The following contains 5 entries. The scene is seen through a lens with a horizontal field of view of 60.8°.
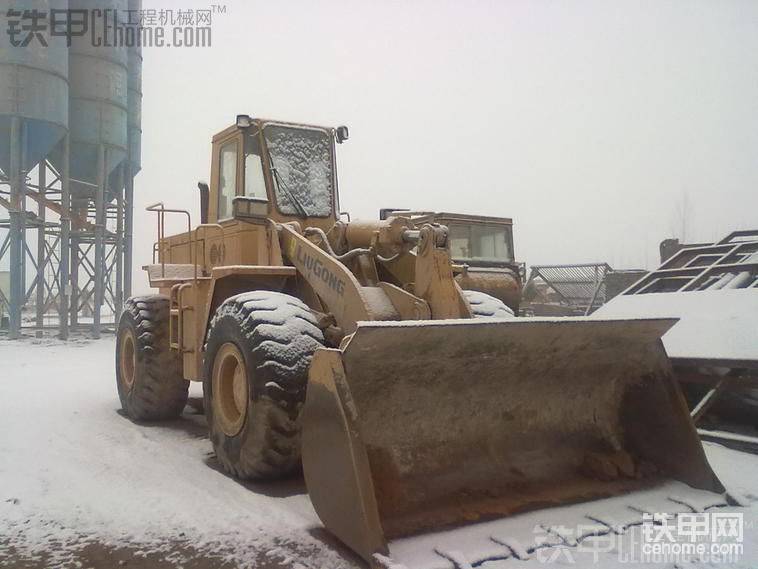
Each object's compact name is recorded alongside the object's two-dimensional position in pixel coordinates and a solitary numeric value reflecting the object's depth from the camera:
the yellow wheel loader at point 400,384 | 3.21
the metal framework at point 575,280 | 14.94
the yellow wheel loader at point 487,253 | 11.32
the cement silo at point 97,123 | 18.03
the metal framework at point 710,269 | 6.12
